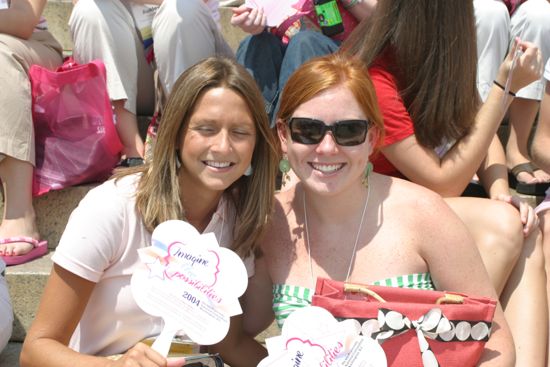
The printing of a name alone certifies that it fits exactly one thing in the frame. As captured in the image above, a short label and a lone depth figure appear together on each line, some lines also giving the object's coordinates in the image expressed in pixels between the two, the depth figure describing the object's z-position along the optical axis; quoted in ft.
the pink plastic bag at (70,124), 10.50
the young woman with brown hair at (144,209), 6.72
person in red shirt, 8.54
